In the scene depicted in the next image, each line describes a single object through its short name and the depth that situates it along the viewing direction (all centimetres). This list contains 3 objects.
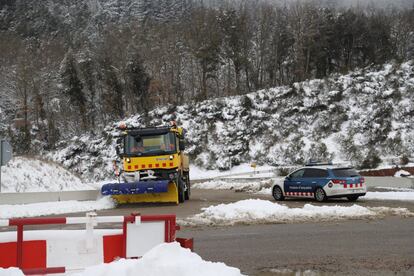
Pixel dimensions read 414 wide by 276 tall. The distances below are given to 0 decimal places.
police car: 2050
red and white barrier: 666
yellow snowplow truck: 2078
